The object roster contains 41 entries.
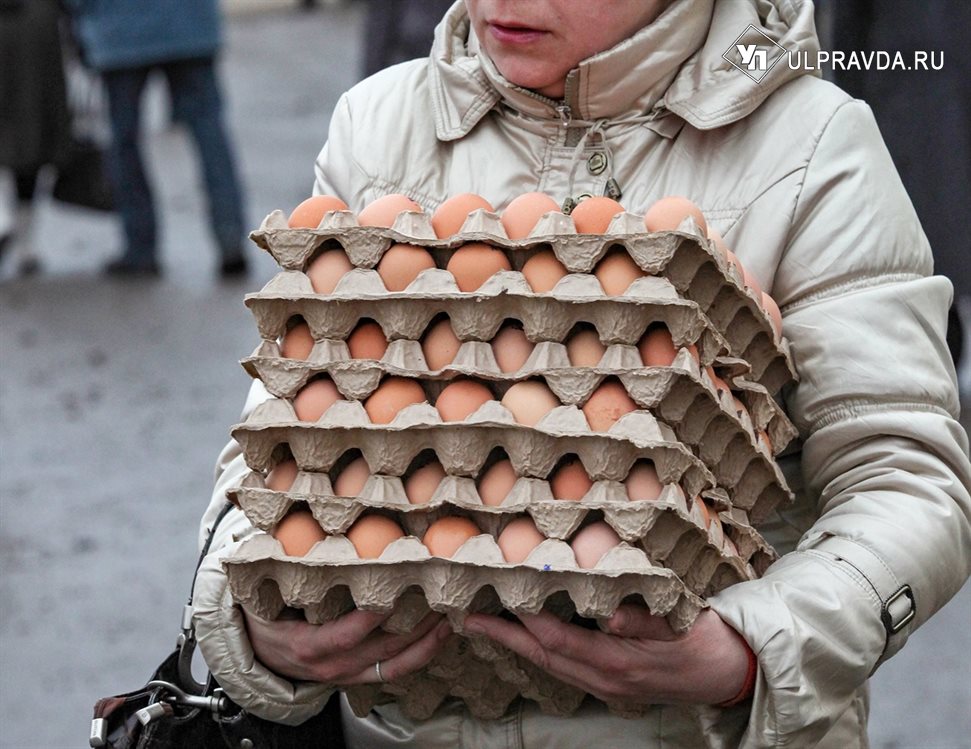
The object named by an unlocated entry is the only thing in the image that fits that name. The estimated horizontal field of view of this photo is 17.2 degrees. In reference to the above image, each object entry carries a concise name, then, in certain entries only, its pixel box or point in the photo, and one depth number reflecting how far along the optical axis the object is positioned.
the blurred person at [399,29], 6.55
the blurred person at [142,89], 8.10
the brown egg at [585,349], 2.00
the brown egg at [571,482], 1.99
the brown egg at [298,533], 2.01
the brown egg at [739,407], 2.07
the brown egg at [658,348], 1.98
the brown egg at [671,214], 2.00
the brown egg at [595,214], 2.01
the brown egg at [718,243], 2.03
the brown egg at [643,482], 1.97
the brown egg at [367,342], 2.03
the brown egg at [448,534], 1.98
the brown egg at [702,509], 2.01
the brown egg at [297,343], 2.04
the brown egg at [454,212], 2.04
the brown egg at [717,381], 2.03
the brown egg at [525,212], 2.03
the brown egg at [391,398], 2.01
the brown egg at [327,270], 2.03
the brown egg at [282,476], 2.03
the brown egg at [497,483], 2.00
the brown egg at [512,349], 2.01
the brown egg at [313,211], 2.07
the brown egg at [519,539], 1.97
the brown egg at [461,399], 2.00
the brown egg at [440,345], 2.02
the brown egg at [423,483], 2.01
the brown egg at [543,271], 2.00
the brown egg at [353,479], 2.02
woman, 2.05
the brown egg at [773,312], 2.10
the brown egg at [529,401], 1.99
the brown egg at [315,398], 2.02
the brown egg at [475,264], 2.01
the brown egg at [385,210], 2.05
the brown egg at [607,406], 1.98
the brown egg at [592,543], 1.96
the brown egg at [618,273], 1.98
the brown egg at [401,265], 2.02
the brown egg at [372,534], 1.99
